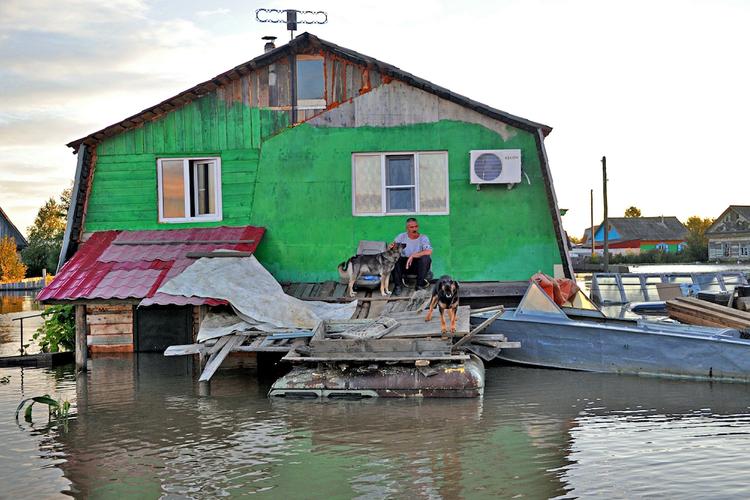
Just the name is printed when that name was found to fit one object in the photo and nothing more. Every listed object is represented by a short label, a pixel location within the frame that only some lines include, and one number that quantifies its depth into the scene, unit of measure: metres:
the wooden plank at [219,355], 13.20
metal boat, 13.31
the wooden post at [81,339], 15.68
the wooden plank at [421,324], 12.85
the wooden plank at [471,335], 12.59
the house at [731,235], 86.19
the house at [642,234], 108.56
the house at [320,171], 17.22
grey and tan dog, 15.73
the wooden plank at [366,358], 12.10
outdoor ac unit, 16.95
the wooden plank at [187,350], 13.62
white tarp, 14.60
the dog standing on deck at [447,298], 12.62
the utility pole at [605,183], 47.75
